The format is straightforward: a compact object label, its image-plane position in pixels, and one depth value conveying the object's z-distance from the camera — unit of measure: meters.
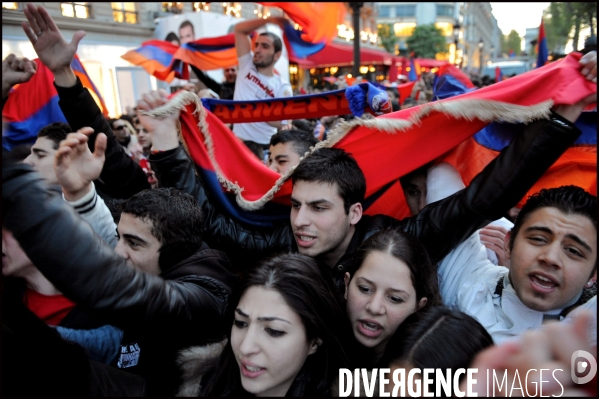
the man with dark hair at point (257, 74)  4.78
